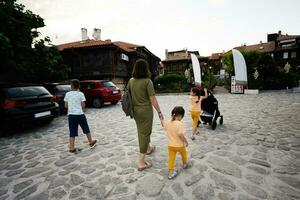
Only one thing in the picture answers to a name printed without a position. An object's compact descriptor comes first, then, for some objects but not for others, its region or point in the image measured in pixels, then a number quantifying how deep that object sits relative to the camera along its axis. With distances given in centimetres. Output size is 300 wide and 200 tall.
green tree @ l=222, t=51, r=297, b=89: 2566
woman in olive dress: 340
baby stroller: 635
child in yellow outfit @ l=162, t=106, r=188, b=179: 329
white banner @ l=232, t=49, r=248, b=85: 1928
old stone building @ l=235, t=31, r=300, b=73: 4528
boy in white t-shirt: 471
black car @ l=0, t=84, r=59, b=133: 628
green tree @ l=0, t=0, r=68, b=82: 998
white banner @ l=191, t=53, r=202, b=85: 1859
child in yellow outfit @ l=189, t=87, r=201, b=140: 542
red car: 1232
